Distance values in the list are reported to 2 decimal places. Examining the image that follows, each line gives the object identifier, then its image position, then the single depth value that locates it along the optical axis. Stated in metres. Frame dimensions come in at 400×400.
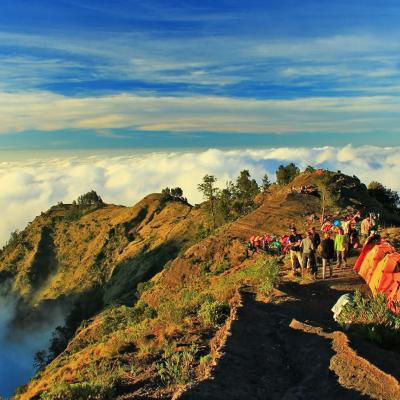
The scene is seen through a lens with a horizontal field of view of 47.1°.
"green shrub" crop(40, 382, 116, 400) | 8.17
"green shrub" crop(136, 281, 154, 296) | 40.05
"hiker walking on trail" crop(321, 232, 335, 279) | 17.22
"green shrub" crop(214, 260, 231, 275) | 30.98
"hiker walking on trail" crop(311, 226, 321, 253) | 17.77
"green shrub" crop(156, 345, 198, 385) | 8.25
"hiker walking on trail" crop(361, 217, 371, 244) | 23.68
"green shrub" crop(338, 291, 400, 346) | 9.43
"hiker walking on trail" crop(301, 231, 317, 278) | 17.34
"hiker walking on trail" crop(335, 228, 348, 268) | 19.06
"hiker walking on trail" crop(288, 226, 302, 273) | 18.62
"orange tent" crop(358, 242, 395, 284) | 15.77
